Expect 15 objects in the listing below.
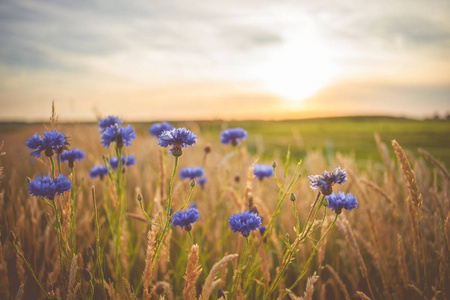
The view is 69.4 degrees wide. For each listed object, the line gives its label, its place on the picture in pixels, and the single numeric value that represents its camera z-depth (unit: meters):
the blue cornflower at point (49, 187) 0.32
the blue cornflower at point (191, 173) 0.65
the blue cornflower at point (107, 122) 0.48
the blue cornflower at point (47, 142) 0.36
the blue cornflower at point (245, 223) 0.34
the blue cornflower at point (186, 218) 0.38
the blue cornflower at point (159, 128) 0.65
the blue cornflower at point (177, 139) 0.35
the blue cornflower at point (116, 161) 0.56
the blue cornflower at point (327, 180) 0.33
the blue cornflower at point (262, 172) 0.61
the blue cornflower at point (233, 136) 0.61
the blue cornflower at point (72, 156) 0.44
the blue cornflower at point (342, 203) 0.36
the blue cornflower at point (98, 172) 0.58
